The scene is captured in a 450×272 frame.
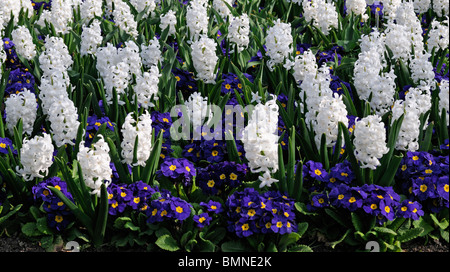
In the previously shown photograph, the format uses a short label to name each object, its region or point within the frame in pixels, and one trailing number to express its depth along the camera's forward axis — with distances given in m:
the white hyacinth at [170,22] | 6.88
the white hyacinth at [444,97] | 4.79
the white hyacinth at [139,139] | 4.24
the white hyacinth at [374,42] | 5.81
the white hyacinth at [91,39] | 6.22
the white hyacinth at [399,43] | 5.88
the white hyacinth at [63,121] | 4.61
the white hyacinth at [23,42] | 6.27
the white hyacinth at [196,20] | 6.74
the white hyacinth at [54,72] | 5.10
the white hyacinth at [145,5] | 7.63
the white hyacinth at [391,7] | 7.24
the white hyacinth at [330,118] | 4.42
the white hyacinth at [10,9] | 7.34
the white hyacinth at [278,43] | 5.87
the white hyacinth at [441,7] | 7.57
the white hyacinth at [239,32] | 6.38
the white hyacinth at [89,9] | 7.46
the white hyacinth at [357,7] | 7.35
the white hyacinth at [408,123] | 4.45
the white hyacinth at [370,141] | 4.14
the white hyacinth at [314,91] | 4.80
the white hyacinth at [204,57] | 5.66
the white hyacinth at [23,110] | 4.98
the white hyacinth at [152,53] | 5.99
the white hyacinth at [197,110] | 5.00
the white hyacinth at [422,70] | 5.53
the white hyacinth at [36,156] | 4.25
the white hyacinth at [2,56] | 6.23
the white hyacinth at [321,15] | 6.88
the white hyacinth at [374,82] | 5.09
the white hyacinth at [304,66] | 5.44
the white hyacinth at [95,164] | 4.04
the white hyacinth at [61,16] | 7.06
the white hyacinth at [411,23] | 6.06
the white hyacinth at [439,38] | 6.26
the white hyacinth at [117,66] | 5.31
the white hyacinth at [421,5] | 7.72
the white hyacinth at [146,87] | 5.24
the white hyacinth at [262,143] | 4.07
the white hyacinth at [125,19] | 6.90
